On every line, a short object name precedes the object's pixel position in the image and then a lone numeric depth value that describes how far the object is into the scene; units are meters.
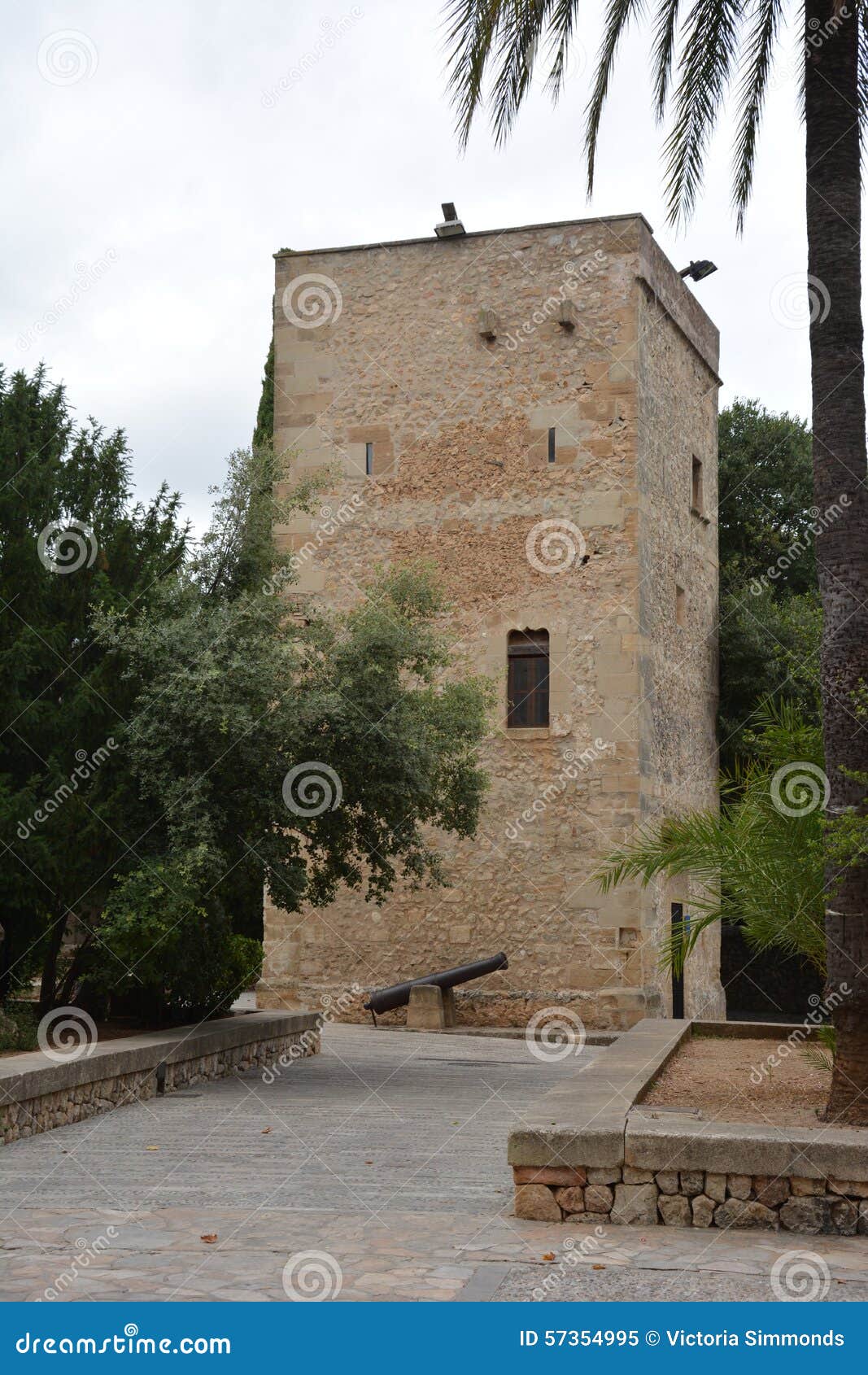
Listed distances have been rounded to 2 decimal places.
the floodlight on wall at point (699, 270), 21.16
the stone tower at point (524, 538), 17.75
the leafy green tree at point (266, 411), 24.50
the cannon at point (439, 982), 17.05
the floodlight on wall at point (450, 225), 19.23
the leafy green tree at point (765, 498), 25.30
